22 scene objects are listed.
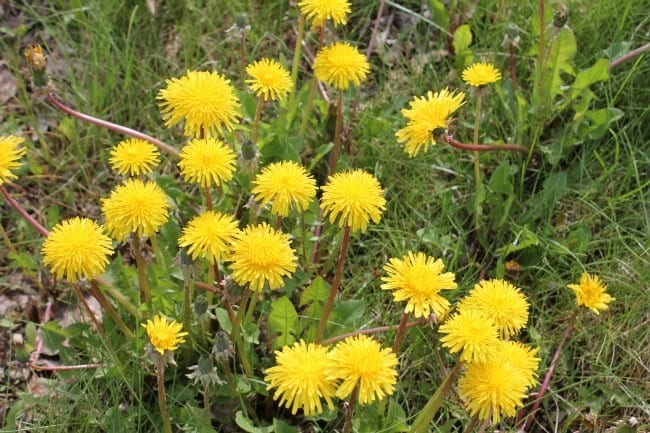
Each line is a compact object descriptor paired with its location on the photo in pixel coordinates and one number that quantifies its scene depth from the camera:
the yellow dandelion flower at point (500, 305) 0.82
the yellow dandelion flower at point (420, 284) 0.81
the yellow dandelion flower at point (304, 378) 0.78
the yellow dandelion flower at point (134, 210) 0.84
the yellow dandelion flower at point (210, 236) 0.83
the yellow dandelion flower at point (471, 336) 0.79
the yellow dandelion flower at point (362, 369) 0.77
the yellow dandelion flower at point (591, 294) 0.90
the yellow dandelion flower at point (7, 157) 0.87
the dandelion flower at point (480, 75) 0.96
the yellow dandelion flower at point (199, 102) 0.87
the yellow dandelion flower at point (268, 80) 0.93
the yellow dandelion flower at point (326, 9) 0.94
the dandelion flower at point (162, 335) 0.80
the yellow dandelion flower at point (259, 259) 0.81
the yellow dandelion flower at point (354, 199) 0.82
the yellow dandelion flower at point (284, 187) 0.85
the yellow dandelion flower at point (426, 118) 0.90
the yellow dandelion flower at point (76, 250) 0.82
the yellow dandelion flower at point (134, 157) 0.87
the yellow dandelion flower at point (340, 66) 0.94
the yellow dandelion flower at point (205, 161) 0.86
